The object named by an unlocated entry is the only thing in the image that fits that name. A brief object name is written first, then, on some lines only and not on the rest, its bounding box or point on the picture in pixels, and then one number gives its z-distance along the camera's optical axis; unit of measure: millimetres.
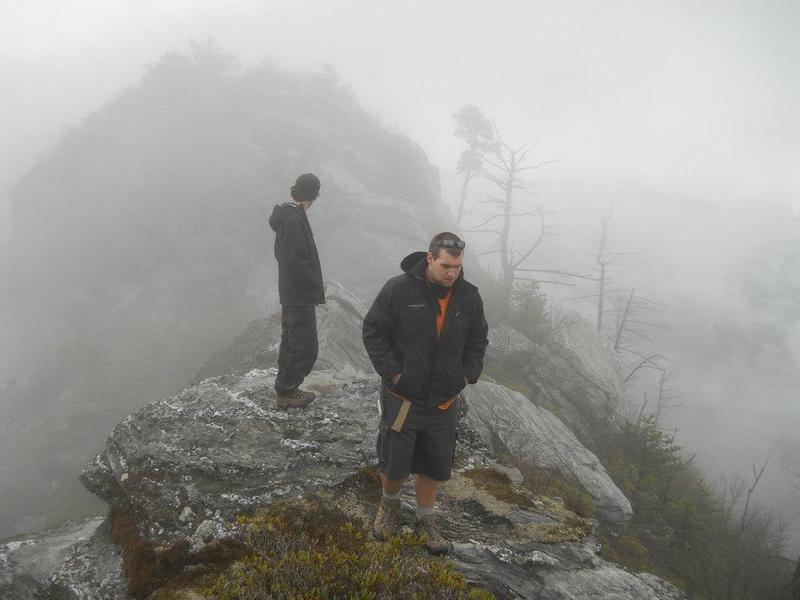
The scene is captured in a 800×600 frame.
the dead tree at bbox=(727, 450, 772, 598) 11806
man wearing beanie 5273
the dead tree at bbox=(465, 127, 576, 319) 21953
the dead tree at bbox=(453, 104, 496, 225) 34750
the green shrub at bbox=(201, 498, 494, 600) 2488
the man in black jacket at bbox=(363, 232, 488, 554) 3779
